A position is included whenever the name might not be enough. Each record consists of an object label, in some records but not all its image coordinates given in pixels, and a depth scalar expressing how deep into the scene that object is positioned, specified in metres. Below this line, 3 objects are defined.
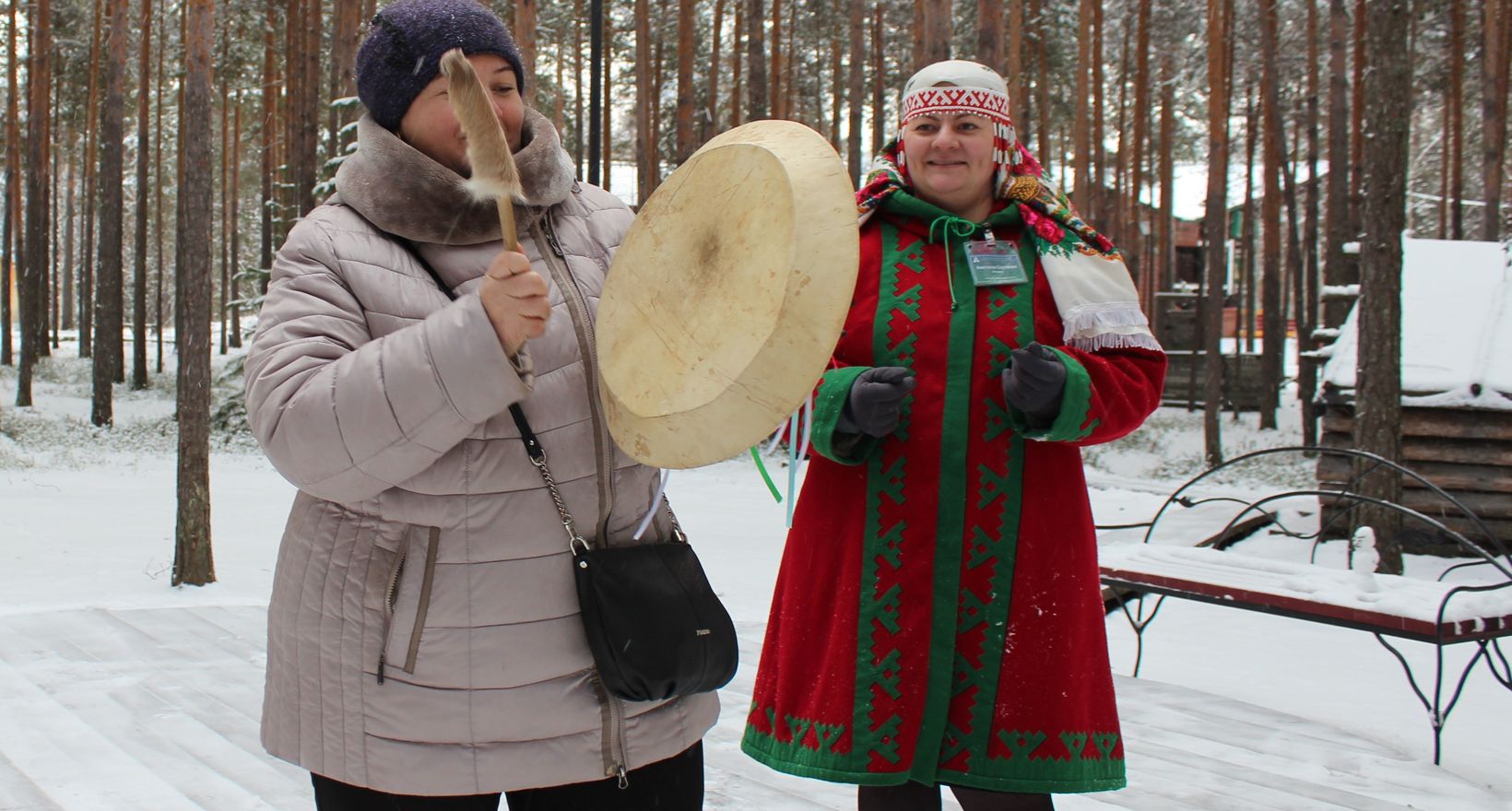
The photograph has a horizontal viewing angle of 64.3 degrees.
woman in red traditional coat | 2.14
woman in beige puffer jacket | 1.58
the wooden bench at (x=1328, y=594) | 3.77
